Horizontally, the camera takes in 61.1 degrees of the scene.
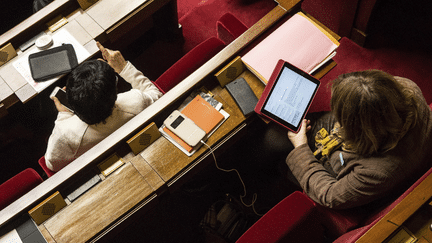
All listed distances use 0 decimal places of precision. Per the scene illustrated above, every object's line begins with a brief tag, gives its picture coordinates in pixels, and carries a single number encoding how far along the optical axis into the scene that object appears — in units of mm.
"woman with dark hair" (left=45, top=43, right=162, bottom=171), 1801
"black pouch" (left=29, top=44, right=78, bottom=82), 2293
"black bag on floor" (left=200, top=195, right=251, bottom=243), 2367
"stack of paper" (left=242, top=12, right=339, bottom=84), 2039
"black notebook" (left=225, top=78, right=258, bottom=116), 1993
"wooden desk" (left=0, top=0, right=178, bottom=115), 2279
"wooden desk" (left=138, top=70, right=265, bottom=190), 1906
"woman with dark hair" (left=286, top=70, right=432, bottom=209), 1458
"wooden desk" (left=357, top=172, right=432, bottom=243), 1456
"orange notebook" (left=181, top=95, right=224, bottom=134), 1953
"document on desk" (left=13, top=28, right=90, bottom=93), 2293
